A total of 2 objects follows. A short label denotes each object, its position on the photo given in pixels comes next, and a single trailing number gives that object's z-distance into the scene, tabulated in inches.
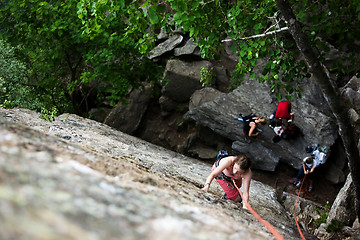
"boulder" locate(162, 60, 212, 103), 615.5
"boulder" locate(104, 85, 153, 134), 602.2
